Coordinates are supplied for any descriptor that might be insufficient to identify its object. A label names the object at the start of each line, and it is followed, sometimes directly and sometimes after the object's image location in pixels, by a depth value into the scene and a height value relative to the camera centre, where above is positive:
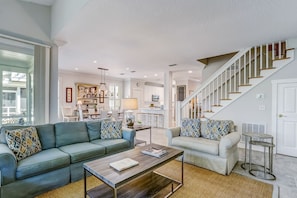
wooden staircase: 3.99 +0.50
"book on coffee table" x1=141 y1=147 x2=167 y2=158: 2.28 -0.80
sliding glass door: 3.32 +0.30
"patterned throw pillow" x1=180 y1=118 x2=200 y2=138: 3.55 -0.67
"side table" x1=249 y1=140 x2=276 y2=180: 2.65 -1.29
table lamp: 4.27 -0.17
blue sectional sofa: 1.93 -0.88
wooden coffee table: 1.69 -0.84
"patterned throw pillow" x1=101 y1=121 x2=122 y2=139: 3.36 -0.69
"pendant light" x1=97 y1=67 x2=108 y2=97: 7.12 +1.09
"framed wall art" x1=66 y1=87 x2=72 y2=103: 7.58 +0.12
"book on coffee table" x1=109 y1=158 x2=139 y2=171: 1.85 -0.81
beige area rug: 2.16 -1.30
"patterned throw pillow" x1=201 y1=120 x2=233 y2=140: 3.27 -0.63
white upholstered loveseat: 2.76 -0.85
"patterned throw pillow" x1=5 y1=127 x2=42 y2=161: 2.22 -0.66
